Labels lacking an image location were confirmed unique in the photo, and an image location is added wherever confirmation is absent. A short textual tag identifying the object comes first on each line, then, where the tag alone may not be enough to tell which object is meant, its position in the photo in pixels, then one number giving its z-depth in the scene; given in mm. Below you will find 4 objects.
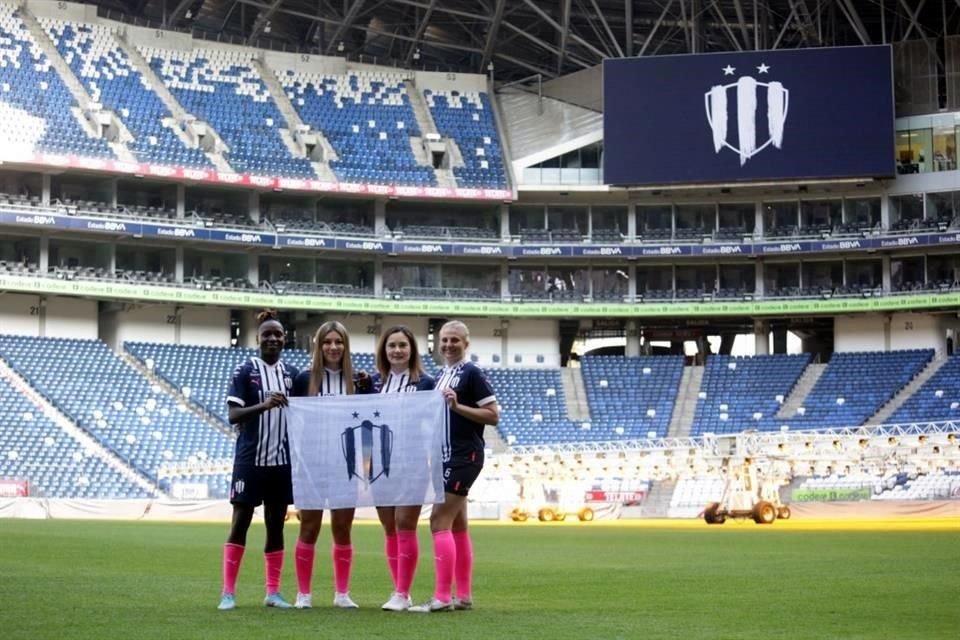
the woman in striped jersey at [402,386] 13508
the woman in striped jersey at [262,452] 13594
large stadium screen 72875
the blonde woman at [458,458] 13484
